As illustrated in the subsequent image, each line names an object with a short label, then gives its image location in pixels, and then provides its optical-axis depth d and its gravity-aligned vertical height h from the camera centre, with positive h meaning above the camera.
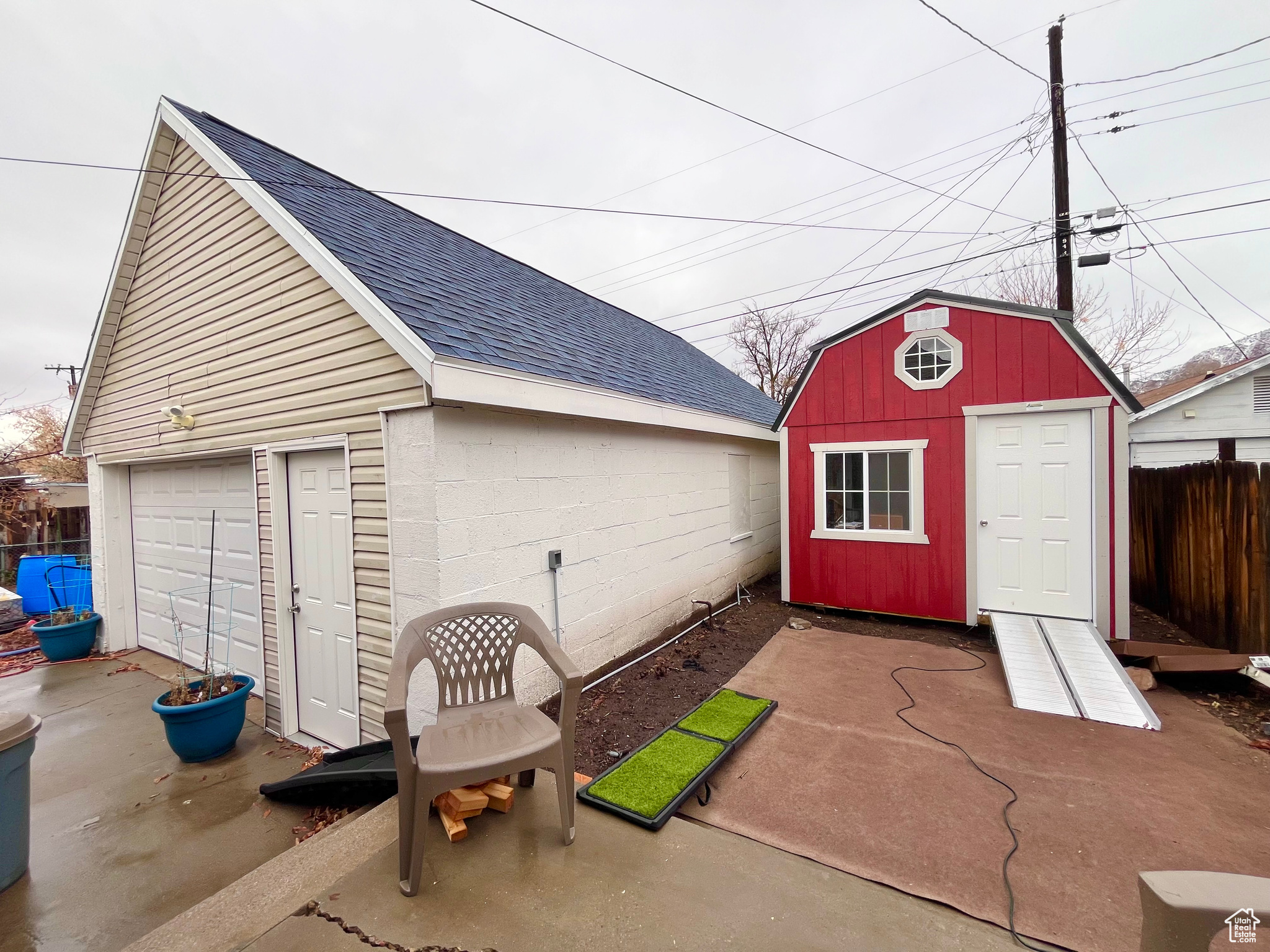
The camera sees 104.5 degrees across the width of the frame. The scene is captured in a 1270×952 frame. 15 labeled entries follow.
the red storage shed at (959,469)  4.98 -0.16
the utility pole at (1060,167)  6.91 +4.06
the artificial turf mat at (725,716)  3.44 -1.90
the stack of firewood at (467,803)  2.36 -1.67
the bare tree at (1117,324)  13.75 +3.62
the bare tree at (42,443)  16.52 +1.28
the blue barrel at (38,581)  7.49 -1.59
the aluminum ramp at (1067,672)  3.69 -1.88
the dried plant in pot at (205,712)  3.51 -1.73
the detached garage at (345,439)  3.21 +0.26
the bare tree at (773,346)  20.41 +4.86
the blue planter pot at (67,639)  5.82 -1.95
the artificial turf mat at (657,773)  2.63 -1.83
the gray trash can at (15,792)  2.45 -1.61
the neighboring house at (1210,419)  10.19 +0.65
